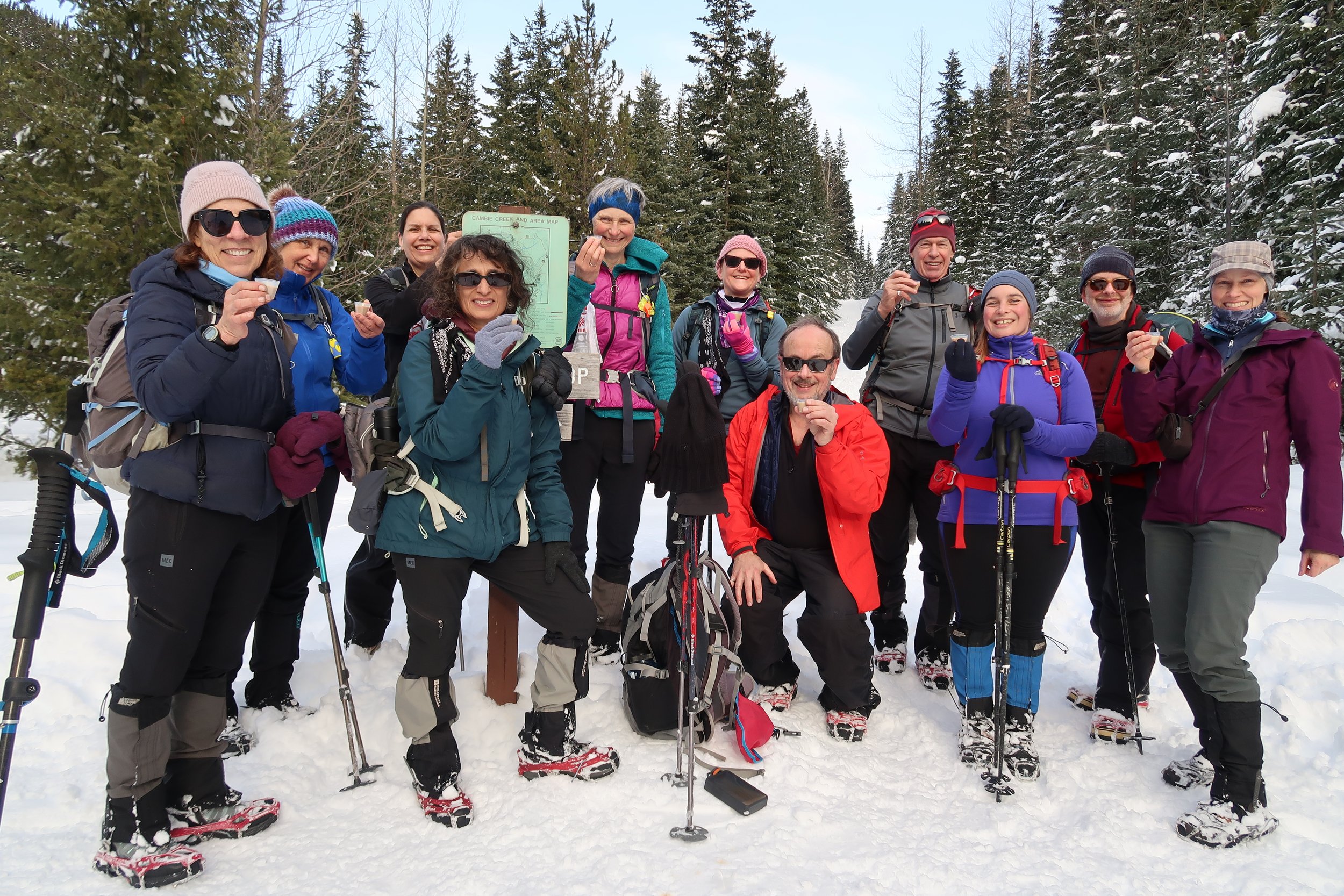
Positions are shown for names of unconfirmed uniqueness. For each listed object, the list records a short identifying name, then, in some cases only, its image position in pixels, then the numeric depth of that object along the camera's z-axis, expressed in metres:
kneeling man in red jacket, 3.98
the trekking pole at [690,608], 3.39
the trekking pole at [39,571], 2.32
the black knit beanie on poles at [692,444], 3.53
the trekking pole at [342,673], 3.40
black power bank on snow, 3.29
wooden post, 3.96
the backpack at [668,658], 3.72
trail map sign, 3.91
